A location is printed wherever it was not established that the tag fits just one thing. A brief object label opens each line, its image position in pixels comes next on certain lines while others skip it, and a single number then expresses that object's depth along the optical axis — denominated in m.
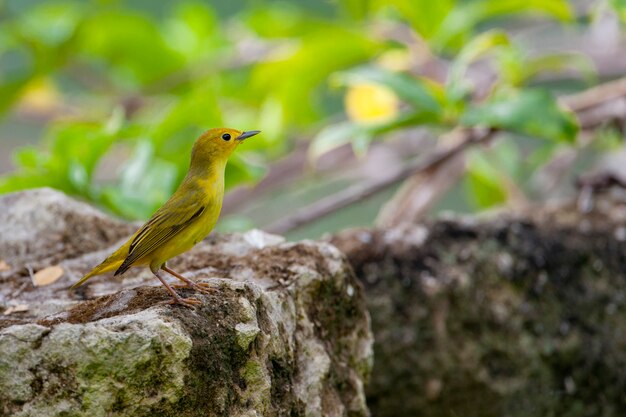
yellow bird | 3.85
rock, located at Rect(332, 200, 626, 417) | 5.25
